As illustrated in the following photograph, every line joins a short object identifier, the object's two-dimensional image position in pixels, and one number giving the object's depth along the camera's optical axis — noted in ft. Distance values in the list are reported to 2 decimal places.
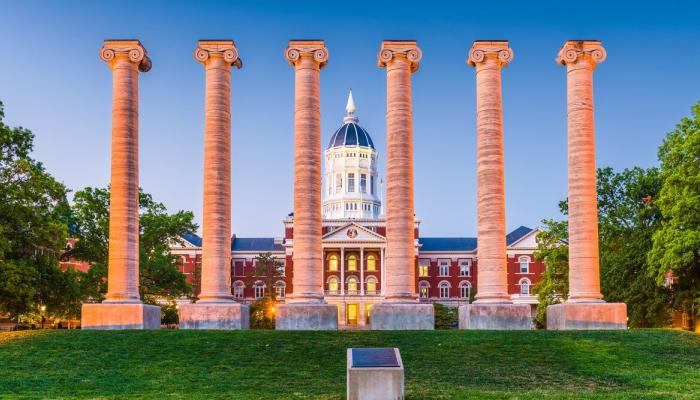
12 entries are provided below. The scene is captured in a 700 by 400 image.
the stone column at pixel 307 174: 162.50
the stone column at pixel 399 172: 163.94
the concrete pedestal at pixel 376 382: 86.84
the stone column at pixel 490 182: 160.97
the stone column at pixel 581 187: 157.07
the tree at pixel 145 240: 232.53
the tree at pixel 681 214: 181.57
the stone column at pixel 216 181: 162.61
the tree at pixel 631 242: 217.56
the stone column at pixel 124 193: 157.38
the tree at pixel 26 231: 176.24
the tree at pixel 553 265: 248.11
